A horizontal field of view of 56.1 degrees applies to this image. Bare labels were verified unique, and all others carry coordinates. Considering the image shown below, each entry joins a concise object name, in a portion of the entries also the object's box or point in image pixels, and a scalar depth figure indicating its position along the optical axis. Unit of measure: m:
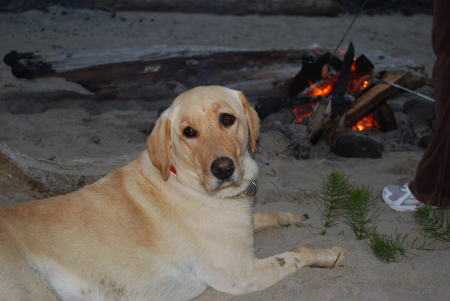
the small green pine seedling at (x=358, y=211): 3.56
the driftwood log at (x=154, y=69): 6.68
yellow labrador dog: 2.89
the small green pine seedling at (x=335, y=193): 3.62
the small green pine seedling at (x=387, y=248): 3.19
